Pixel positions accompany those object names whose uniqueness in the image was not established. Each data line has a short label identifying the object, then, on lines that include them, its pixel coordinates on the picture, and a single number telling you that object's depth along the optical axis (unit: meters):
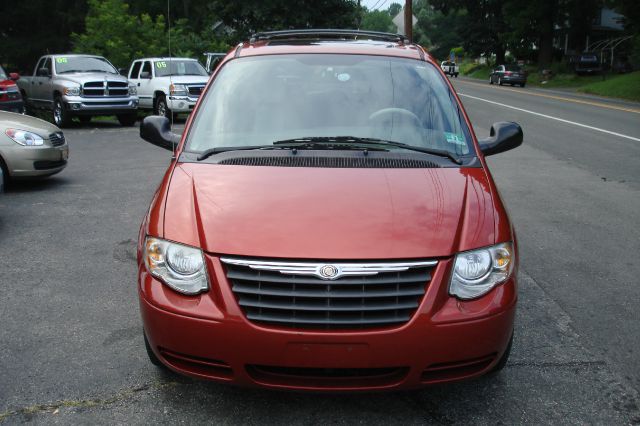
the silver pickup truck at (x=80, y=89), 18.06
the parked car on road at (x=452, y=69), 65.12
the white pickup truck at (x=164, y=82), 19.55
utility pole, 37.53
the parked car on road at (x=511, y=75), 45.78
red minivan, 2.89
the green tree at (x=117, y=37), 25.97
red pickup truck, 15.73
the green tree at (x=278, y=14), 33.84
